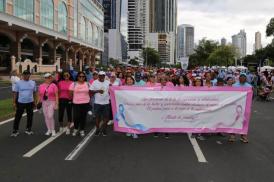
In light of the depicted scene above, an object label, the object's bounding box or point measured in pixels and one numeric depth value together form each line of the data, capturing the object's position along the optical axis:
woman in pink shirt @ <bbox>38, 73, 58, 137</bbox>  7.20
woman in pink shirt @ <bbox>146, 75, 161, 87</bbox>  7.52
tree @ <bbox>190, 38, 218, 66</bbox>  81.96
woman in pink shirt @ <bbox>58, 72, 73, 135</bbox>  7.43
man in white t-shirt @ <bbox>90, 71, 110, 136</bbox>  7.22
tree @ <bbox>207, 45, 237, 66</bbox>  74.73
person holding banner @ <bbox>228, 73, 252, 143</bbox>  7.03
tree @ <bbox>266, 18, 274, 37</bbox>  51.00
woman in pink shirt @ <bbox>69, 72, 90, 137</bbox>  7.21
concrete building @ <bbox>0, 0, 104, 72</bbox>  33.89
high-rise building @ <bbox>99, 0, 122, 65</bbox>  105.95
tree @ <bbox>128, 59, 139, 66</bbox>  113.21
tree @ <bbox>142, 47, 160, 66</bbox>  105.45
